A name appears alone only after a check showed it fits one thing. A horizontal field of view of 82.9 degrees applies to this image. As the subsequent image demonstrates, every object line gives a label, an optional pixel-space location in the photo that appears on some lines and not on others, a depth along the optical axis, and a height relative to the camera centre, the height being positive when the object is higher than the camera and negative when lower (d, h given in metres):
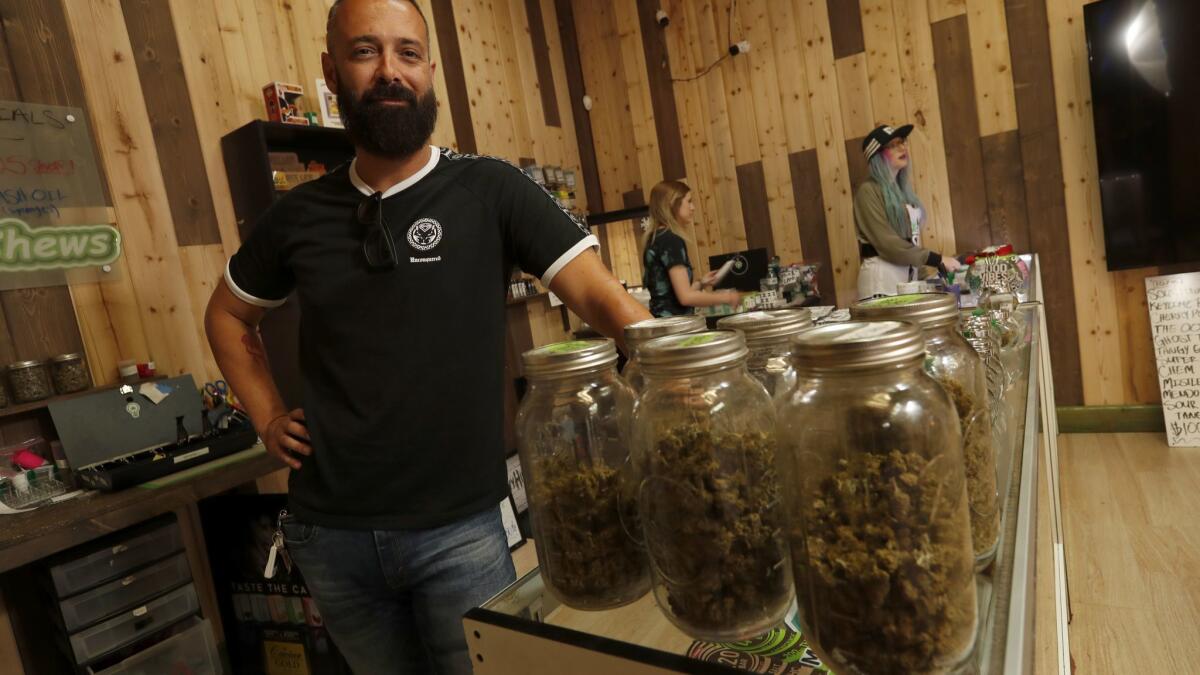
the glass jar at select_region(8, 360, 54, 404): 2.03 -0.02
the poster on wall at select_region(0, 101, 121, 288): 2.16 +0.56
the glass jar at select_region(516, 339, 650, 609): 0.64 -0.18
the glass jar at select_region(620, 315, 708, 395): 0.69 -0.06
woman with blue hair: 3.66 +0.09
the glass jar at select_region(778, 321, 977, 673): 0.46 -0.19
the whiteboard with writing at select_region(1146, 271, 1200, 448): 3.47 -0.85
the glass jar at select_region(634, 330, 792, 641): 0.54 -0.18
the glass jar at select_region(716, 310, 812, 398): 0.72 -0.10
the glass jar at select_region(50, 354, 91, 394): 2.13 -0.02
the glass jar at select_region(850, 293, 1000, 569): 0.63 -0.16
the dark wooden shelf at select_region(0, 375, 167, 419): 1.99 -0.09
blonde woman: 3.60 +0.05
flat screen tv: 3.40 +0.31
